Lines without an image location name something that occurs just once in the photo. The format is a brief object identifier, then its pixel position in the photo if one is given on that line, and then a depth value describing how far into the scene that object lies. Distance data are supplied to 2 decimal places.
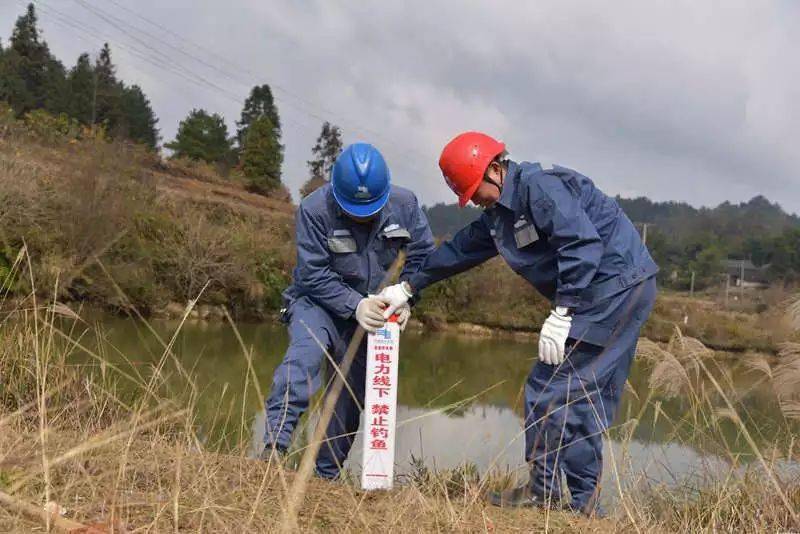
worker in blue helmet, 3.18
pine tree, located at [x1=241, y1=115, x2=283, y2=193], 29.64
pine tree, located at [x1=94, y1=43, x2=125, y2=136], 35.66
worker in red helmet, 2.72
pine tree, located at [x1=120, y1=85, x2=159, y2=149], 36.94
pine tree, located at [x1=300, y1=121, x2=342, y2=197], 37.88
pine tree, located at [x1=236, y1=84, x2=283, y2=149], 40.56
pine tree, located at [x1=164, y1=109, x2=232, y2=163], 36.12
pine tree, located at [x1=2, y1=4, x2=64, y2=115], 33.94
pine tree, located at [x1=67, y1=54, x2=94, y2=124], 34.69
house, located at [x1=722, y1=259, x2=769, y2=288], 55.19
